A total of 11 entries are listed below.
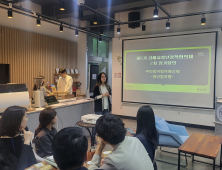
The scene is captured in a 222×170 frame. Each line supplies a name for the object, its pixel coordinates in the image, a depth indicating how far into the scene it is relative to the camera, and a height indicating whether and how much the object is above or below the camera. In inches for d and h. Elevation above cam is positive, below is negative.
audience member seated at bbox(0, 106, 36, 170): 61.6 -23.8
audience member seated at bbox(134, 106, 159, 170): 76.1 -21.6
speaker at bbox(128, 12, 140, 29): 221.6 +71.6
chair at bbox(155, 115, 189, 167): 111.3 -38.1
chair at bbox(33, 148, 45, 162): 72.8 -33.3
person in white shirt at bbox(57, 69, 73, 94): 196.3 -7.0
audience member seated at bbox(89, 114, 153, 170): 47.7 -20.6
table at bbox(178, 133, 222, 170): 84.9 -35.3
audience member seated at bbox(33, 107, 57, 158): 79.0 -25.7
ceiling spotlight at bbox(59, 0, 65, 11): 143.5 +56.1
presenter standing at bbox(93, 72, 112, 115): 162.7 -17.7
